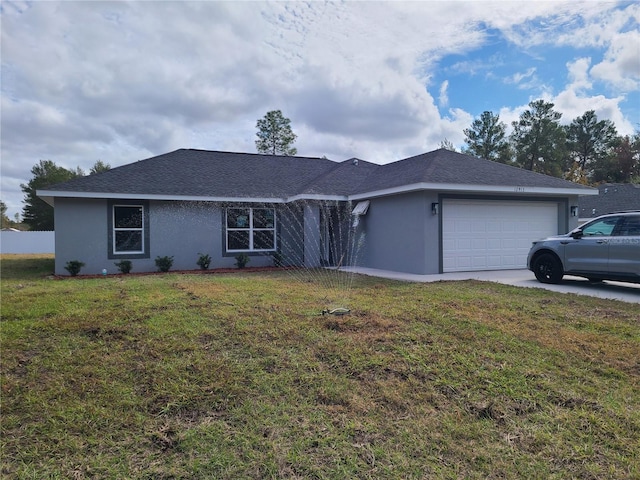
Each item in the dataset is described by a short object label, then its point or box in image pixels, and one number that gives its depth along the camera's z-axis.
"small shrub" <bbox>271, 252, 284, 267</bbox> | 15.00
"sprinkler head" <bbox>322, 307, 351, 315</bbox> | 5.84
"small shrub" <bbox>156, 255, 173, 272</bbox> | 13.29
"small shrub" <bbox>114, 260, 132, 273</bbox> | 12.84
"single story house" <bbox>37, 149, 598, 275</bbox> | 11.98
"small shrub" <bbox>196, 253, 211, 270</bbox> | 13.86
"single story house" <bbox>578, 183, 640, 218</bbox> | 21.47
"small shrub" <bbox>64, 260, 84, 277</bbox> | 12.23
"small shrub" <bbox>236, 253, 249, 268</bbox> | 14.39
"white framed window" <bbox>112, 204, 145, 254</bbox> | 13.18
